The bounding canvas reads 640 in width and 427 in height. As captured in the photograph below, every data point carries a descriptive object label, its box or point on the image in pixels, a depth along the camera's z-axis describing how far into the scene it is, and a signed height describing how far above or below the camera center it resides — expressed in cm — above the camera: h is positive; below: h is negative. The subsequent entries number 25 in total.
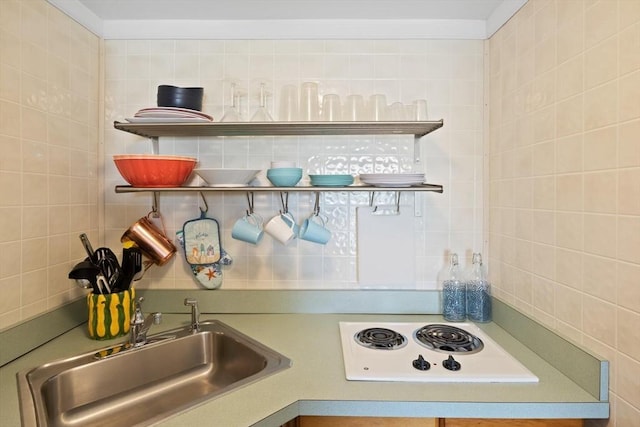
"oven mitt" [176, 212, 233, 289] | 145 -16
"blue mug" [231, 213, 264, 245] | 136 -8
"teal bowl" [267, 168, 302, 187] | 127 +13
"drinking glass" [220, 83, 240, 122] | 134 +38
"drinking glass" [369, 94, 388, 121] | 136 +41
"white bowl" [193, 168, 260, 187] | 124 +13
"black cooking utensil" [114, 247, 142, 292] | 130 -23
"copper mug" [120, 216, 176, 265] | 142 -12
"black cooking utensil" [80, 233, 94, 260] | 122 -12
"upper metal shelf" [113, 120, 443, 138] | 124 +32
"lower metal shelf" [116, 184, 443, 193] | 123 +8
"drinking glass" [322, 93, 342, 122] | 134 +40
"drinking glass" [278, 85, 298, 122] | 135 +42
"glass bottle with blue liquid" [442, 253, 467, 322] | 144 -36
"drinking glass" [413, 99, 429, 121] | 133 +39
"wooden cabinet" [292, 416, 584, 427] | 92 -57
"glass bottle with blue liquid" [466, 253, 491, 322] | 143 -35
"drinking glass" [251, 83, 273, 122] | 135 +38
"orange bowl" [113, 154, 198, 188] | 122 +15
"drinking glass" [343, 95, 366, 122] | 135 +40
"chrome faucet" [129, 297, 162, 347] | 120 -42
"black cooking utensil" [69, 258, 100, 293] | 121 -22
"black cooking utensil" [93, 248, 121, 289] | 127 -20
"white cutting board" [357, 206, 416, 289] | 151 -16
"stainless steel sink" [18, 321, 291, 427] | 101 -55
